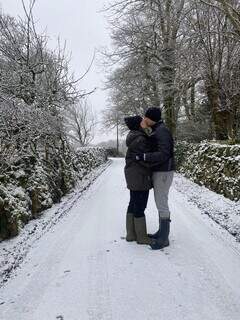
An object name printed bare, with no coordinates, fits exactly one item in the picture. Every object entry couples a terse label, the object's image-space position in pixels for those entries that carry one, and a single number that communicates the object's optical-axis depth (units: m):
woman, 5.50
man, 5.35
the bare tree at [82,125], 57.41
